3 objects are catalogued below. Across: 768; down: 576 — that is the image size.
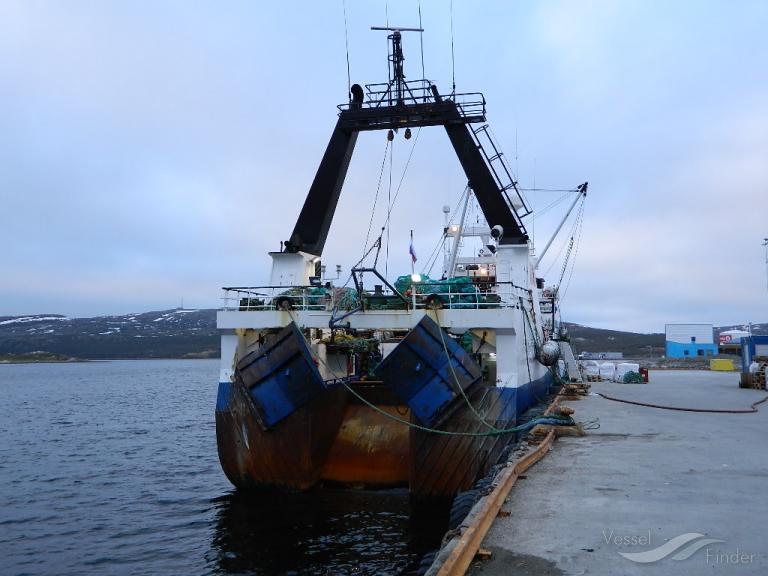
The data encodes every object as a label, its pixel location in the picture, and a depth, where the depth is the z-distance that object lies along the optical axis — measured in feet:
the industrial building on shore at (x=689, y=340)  311.06
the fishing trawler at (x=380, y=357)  43.21
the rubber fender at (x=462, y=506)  30.04
